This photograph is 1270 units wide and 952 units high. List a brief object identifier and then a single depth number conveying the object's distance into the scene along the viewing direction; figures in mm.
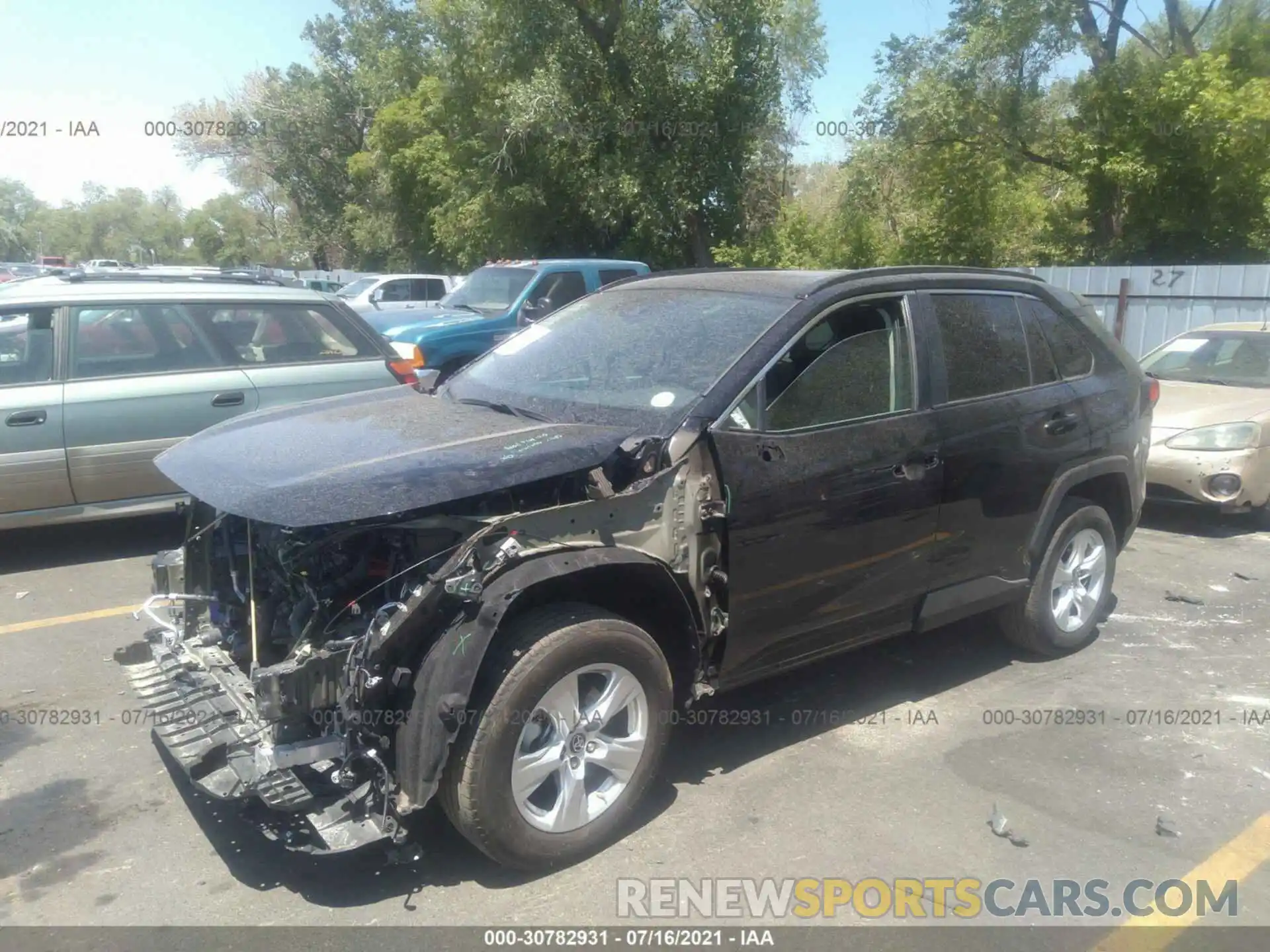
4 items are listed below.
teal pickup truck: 11570
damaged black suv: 3135
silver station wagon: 6258
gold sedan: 7711
